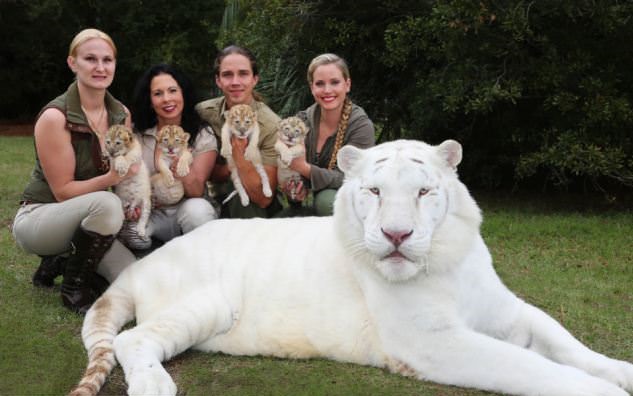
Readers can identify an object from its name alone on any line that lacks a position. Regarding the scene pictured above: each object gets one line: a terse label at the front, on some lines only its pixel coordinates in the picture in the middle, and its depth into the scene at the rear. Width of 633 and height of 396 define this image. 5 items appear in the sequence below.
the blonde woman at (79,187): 4.46
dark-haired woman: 4.99
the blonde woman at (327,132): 5.17
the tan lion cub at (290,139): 4.92
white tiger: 3.27
